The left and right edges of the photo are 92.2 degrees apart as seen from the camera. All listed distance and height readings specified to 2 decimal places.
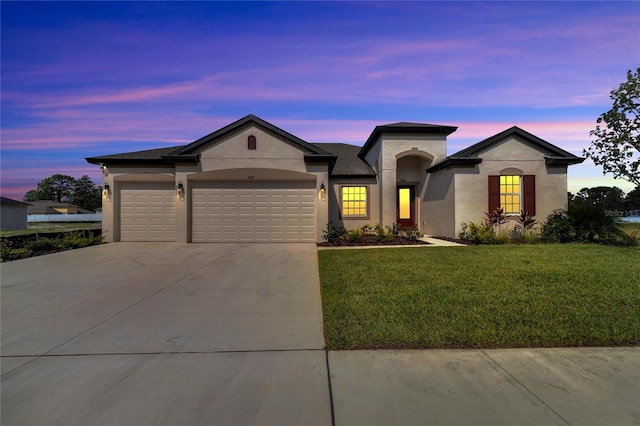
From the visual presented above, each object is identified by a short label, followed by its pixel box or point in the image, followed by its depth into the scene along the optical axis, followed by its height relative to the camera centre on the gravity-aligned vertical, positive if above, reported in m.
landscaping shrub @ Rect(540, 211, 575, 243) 11.79 -0.78
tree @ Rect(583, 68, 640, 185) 10.56 +2.82
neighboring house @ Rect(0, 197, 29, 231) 27.42 +0.09
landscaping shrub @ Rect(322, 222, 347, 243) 13.21 -0.92
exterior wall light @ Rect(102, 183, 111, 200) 13.85 +1.05
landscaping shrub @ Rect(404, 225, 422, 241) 13.05 -0.96
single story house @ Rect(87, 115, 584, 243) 12.90 +1.28
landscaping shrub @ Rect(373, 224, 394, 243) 12.79 -1.00
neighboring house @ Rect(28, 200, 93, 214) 51.41 +1.15
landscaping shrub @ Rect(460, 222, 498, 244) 11.47 -0.85
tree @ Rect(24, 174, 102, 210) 71.38 +5.62
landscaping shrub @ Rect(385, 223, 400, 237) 14.16 -0.78
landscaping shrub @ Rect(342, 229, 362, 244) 12.84 -1.03
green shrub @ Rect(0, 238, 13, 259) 9.54 -1.07
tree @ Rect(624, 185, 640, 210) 13.66 +0.49
